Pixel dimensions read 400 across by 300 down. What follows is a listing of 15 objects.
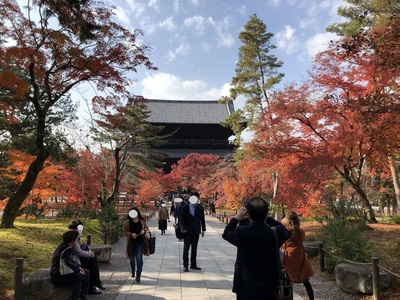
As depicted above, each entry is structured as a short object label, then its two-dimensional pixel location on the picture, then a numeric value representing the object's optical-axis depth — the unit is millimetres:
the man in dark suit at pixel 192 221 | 6434
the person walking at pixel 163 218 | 13343
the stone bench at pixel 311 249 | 8195
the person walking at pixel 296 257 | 4641
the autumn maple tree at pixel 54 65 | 7320
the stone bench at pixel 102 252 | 7371
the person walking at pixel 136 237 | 5961
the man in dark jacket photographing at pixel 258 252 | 2547
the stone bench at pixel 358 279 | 5238
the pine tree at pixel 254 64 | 18688
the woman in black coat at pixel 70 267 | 4105
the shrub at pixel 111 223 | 11312
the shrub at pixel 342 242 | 6583
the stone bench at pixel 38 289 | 4508
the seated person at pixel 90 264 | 5004
